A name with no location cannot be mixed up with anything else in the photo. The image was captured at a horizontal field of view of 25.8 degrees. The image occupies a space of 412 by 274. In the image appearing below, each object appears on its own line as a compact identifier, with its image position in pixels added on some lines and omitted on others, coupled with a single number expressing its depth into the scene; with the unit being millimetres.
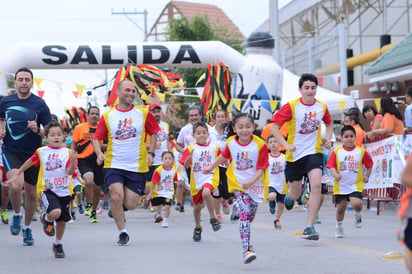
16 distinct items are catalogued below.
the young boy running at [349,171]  11109
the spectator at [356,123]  14852
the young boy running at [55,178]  9062
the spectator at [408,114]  11586
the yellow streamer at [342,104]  22328
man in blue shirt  10266
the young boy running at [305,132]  10133
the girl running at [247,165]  8617
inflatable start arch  18172
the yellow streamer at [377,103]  18781
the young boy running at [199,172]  11156
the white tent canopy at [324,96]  22438
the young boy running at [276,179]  12629
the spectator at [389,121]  14227
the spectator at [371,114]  14968
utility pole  60981
